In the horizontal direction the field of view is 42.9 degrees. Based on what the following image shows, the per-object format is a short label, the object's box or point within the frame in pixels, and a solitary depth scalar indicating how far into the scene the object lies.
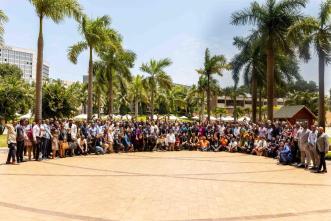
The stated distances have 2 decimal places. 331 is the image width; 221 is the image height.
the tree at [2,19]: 21.45
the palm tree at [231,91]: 70.38
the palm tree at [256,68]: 41.64
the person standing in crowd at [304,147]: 17.67
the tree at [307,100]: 78.50
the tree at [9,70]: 87.01
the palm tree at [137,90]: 58.97
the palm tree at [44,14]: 24.69
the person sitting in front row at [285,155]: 19.20
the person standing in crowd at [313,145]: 17.08
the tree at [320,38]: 26.77
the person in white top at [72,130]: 21.86
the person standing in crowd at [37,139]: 19.34
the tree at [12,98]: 43.94
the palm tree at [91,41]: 31.75
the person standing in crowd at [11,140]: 17.02
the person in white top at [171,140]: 26.91
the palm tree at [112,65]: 43.03
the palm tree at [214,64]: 48.12
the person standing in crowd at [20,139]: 17.59
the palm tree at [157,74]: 48.25
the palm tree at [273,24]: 31.98
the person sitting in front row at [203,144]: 27.23
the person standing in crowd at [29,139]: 19.13
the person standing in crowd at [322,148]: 16.19
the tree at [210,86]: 52.16
